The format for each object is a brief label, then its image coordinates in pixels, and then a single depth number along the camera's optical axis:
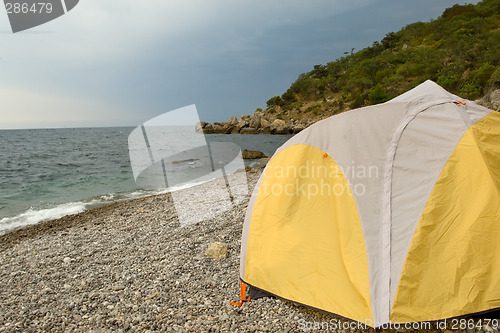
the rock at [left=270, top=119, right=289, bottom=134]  58.69
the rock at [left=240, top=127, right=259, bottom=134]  64.46
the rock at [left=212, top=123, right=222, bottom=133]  73.56
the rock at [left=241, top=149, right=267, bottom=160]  27.70
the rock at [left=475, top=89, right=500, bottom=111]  24.45
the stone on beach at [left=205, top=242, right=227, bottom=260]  5.97
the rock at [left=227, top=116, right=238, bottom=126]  73.75
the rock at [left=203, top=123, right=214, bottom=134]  73.15
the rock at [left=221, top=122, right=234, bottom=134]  72.12
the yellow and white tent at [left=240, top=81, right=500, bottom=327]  3.29
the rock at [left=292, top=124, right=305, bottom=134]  57.49
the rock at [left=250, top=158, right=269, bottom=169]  21.36
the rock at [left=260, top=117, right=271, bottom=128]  63.71
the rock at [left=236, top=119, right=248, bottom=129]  69.26
